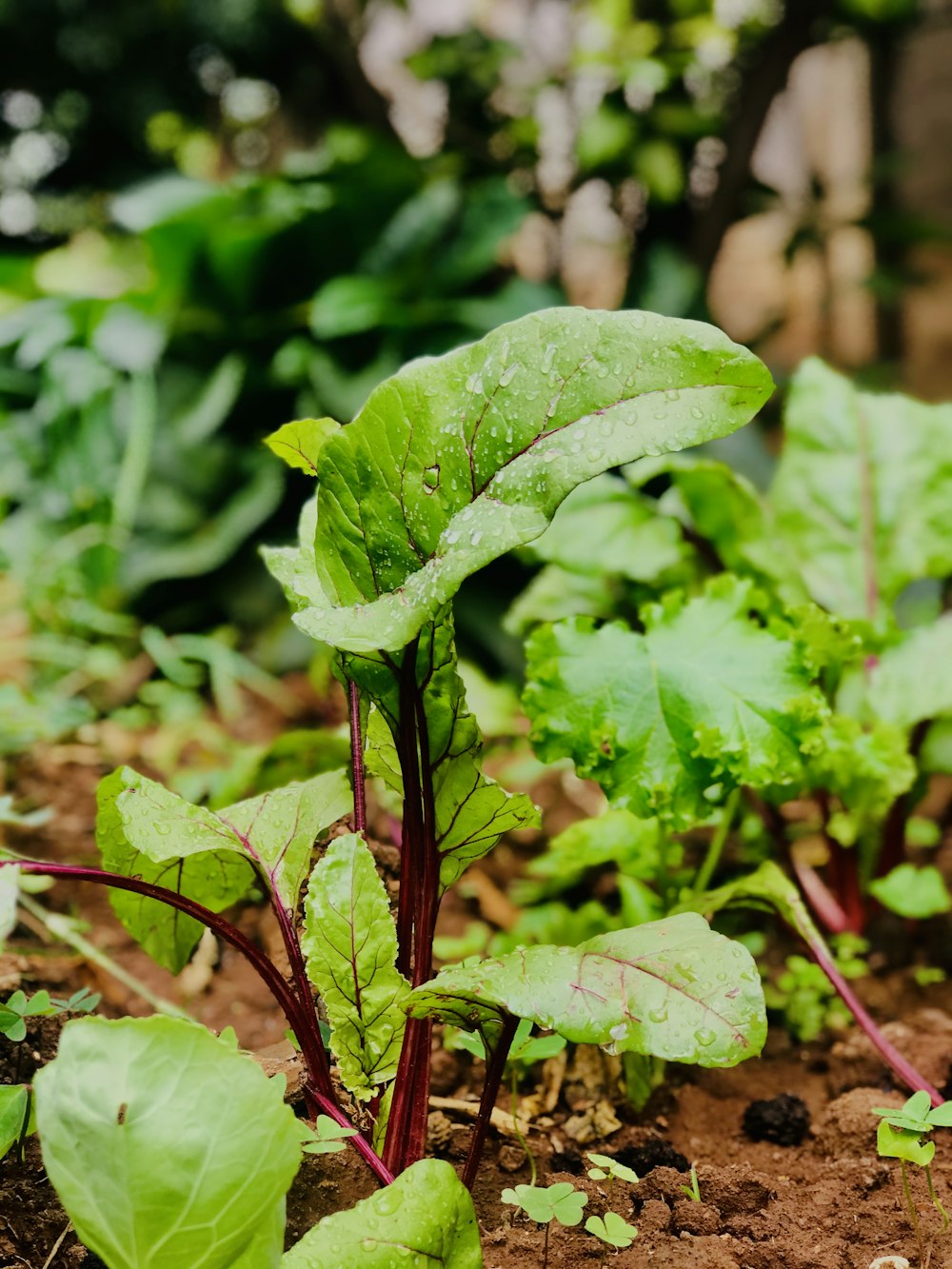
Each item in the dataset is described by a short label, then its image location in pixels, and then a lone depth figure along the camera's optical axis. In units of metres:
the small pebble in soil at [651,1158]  0.54
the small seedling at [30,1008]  0.51
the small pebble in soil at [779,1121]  0.56
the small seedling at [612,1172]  0.49
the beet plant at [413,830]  0.44
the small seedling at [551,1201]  0.47
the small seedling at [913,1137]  0.49
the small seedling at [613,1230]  0.47
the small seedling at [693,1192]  0.51
